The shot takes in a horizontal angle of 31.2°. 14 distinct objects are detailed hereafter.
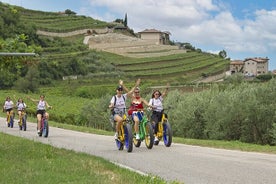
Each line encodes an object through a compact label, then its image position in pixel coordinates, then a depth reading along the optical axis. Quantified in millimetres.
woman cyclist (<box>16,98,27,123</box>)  30983
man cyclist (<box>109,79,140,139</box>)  16222
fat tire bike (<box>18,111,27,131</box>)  30156
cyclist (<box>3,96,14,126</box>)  33009
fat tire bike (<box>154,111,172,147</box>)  17500
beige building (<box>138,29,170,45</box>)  197875
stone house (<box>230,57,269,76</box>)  166050
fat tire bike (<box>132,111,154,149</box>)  16562
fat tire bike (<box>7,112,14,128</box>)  33250
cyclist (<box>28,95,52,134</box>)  23847
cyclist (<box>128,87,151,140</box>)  16625
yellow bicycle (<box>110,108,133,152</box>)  15719
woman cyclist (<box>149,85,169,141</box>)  17719
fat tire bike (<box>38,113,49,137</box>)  23597
